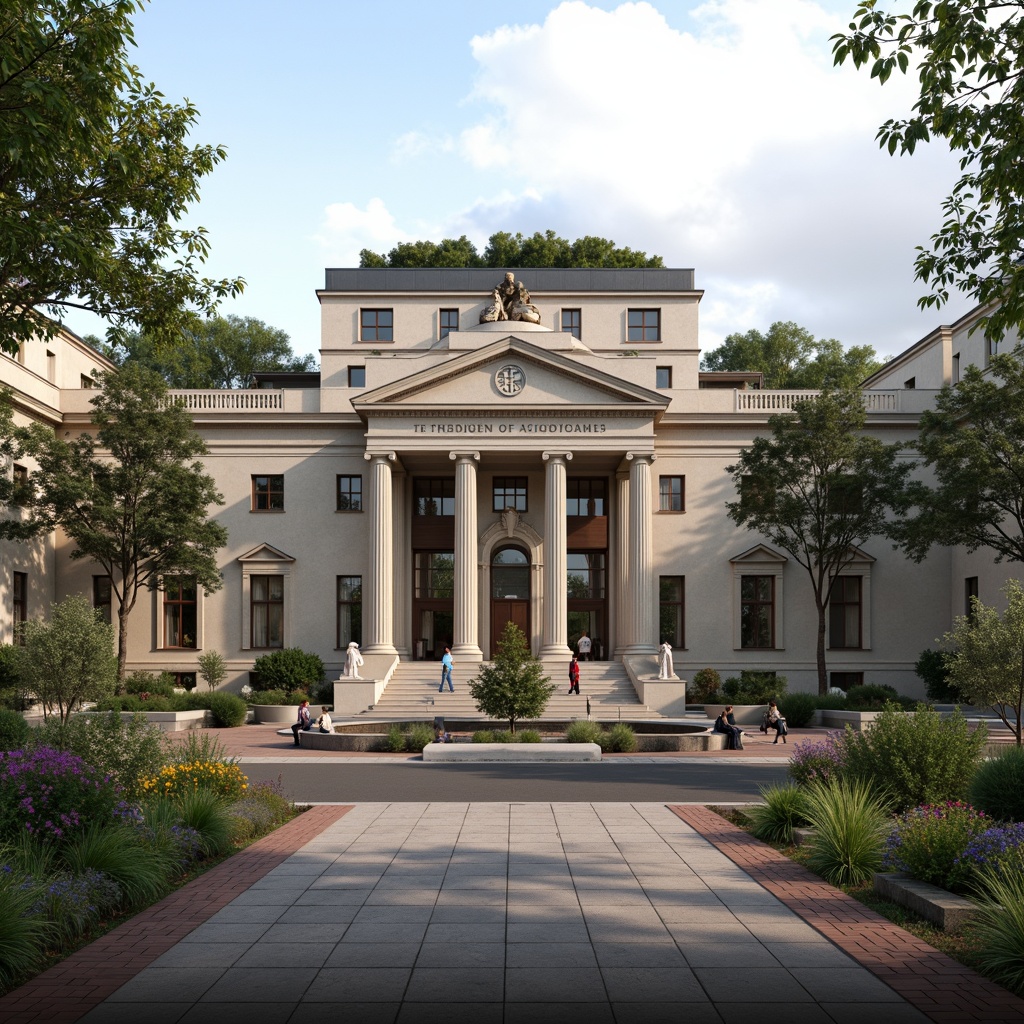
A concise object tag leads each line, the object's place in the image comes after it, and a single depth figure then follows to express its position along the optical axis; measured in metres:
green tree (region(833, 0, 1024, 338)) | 10.99
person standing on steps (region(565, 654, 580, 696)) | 38.56
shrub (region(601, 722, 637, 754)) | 27.84
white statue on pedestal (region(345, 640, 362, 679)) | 38.19
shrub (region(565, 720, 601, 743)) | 27.62
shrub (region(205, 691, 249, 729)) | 36.72
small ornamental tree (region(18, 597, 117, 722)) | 30.42
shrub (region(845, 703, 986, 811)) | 13.51
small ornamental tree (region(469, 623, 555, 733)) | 28.30
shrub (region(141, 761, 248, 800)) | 13.75
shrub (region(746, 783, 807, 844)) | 13.73
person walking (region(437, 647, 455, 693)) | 38.73
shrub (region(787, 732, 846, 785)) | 14.83
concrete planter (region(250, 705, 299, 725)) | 38.22
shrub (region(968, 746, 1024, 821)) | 12.03
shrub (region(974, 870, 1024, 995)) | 7.84
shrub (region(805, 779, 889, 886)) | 11.37
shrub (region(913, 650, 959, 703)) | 41.25
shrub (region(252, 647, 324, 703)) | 41.75
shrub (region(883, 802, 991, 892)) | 10.18
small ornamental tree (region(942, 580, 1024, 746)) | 24.08
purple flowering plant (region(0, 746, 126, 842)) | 10.49
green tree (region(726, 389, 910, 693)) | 39.97
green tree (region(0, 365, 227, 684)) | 39.34
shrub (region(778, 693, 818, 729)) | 37.12
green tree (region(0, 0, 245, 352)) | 12.33
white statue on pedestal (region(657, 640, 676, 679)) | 38.38
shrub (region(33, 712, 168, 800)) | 12.84
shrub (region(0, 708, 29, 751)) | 17.27
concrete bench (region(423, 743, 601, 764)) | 24.58
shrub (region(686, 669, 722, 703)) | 42.06
